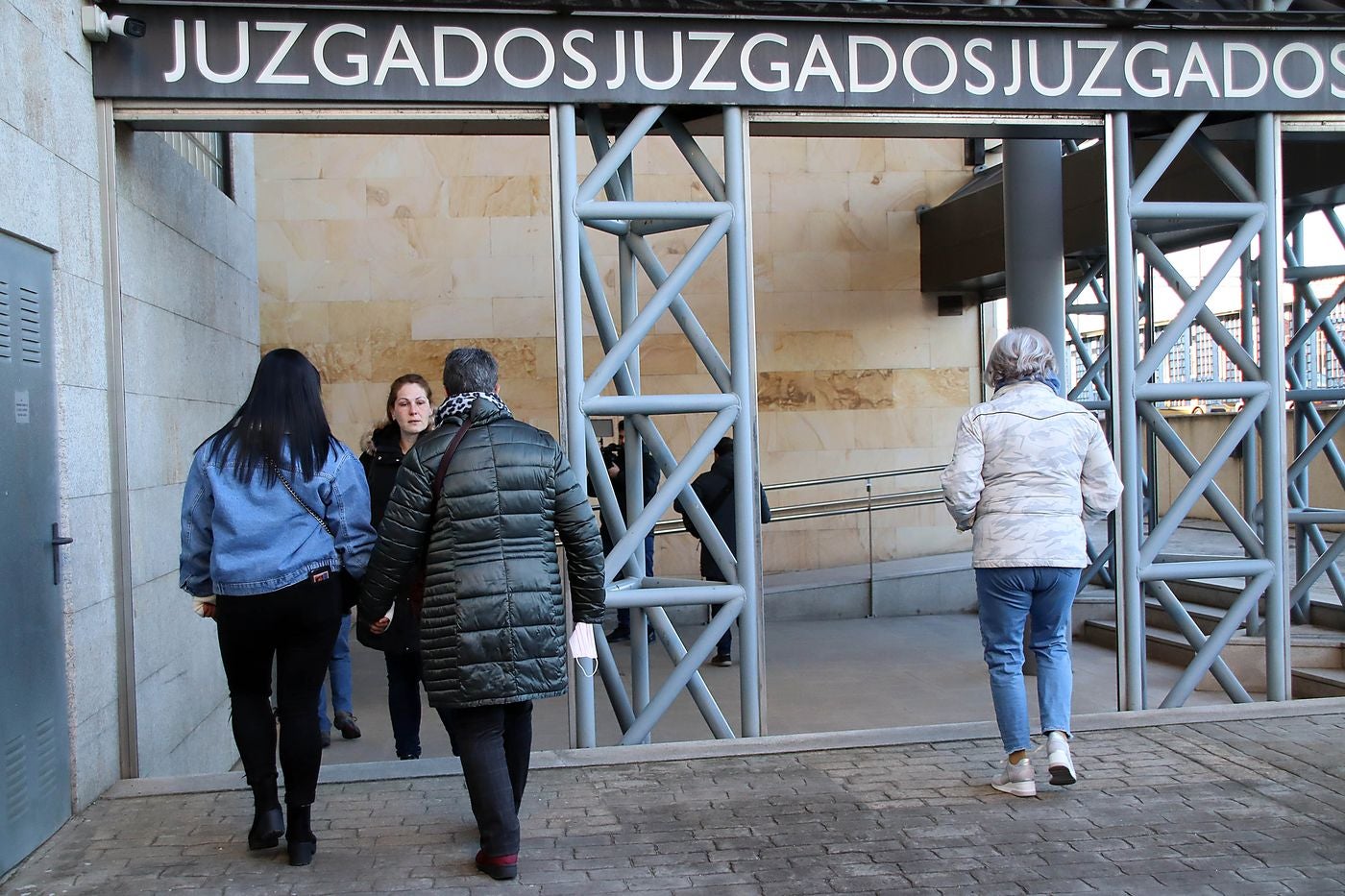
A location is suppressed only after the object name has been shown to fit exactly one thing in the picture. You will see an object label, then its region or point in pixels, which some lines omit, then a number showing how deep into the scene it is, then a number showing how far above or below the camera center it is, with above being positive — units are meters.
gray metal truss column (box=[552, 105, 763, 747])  5.15 +0.18
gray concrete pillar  8.50 +1.33
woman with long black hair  3.78 -0.33
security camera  4.65 +1.63
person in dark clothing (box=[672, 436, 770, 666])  9.21 -0.43
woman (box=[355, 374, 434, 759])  5.16 -0.15
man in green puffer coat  3.68 -0.40
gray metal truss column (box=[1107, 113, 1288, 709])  5.58 +0.12
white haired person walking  4.42 -0.30
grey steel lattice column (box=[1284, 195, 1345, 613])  8.55 +0.12
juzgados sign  4.86 +1.59
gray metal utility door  3.87 -0.40
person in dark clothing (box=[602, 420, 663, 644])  9.74 -0.31
